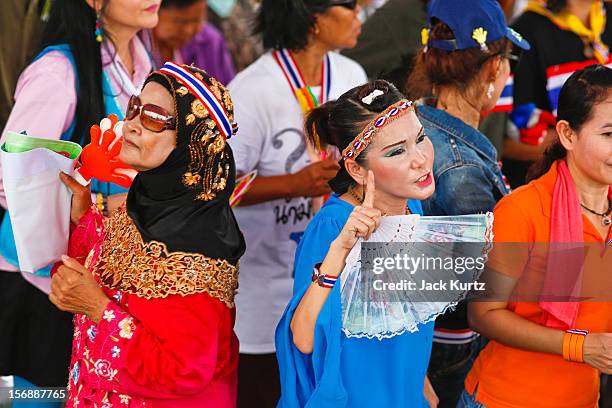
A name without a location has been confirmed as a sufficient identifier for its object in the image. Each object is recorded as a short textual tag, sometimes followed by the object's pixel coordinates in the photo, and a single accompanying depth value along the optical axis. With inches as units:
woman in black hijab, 211.6
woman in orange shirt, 242.4
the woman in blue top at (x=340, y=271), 210.1
